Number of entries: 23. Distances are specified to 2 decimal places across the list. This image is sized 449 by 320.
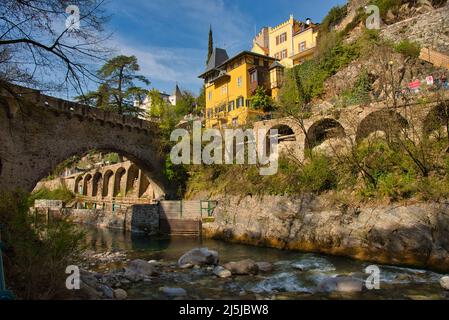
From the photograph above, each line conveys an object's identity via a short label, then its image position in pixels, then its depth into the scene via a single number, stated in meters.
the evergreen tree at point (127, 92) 36.22
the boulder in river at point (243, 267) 10.74
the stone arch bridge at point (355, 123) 15.71
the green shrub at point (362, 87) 24.96
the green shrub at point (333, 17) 37.38
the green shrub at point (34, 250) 5.73
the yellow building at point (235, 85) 35.84
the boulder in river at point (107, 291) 7.53
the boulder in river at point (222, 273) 10.45
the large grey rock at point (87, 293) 6.34
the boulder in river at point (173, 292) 8.38
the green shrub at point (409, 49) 25.41
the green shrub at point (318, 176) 16.61
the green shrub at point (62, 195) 46.03
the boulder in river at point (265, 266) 11.34
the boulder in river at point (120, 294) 7.81
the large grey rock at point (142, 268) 10.52
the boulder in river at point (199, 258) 12.17
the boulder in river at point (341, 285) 8.70
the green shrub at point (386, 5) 31.75
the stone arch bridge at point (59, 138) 18.91
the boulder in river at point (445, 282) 9.03
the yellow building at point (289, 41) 44.09
